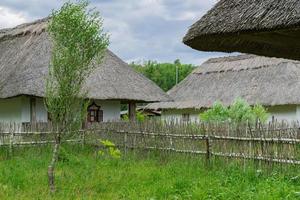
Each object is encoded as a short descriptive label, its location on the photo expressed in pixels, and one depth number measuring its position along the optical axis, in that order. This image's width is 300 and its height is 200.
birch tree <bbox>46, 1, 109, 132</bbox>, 9.88
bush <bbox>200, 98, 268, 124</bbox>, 18.06
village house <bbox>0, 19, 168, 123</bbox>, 16.94
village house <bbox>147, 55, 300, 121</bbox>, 22.78
